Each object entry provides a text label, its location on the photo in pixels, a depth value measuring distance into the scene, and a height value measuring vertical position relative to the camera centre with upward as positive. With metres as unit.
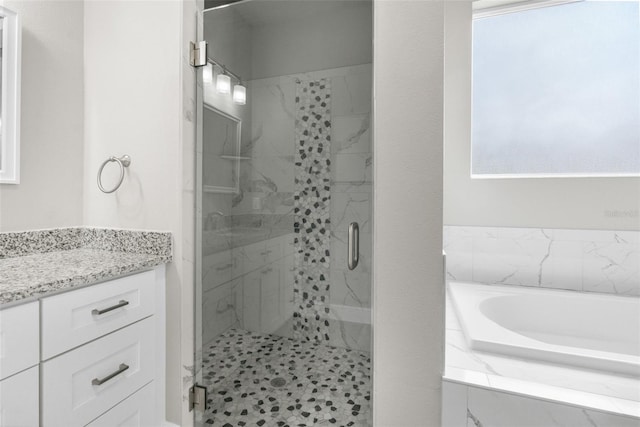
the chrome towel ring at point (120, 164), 1.45 +0.22
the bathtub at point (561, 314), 1.87 -0.64
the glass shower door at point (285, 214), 1.22 -0.02
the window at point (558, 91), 1.98 +0.81
